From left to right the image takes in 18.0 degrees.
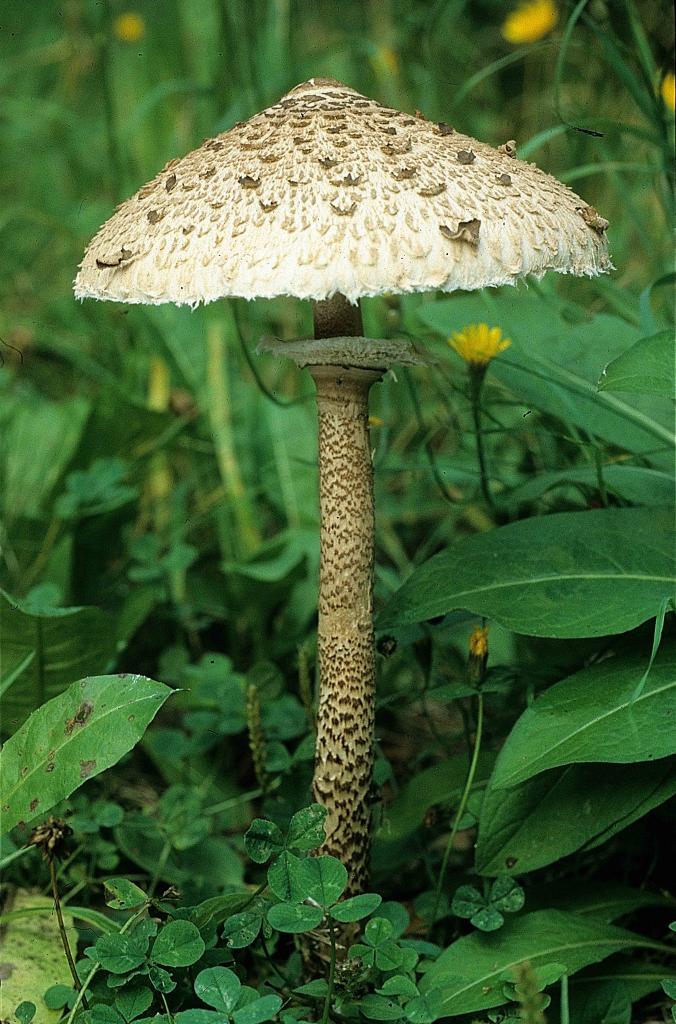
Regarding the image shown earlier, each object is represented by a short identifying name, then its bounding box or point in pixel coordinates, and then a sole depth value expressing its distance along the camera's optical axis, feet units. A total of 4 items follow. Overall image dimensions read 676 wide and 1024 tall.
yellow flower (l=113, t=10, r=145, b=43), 3.90
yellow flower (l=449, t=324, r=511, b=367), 2.37
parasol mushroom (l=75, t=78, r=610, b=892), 1.96
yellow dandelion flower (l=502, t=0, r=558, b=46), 3.58
